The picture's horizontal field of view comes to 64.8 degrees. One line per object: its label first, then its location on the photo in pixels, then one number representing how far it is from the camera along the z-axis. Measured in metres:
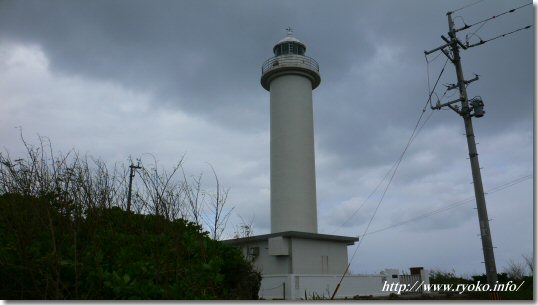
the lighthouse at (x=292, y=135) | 16.33
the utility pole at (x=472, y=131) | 8.12
